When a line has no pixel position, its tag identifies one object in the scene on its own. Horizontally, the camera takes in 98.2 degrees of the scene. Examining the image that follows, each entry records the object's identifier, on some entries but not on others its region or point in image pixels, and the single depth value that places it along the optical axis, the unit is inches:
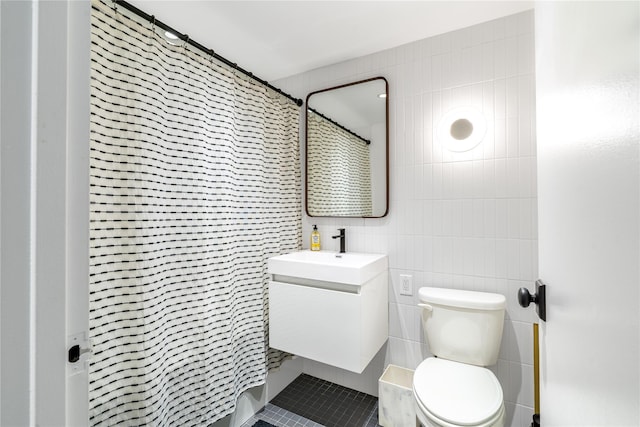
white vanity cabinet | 58.4
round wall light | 63.2
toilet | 45.1
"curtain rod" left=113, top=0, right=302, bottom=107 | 43.7
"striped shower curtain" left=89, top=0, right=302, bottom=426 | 42.1
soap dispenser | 83.3
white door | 12.7
